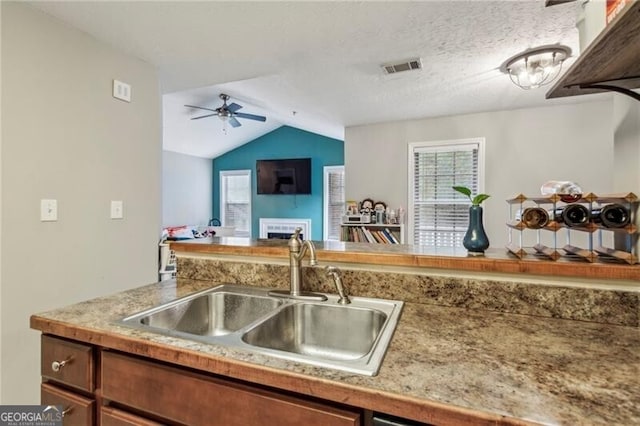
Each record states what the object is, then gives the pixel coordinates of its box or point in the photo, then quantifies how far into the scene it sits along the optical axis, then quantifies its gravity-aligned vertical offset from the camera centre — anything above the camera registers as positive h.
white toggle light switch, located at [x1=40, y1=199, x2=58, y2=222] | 1.79 +0.02
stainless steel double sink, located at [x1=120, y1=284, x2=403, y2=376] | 1.06 -0.37
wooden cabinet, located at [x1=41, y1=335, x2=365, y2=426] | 0.70 -0.45
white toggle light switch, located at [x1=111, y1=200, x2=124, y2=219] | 2.21 +0.03
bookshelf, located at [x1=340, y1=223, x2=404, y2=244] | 4.15 -0.23
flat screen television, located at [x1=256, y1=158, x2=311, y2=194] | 6.62 +0.81
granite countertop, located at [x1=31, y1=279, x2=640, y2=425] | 0.58 -0.33
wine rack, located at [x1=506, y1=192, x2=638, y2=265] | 0.96 -0.04
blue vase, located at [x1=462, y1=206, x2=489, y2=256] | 1.17 -0.08
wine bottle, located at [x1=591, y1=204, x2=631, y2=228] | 0.95 +0.00
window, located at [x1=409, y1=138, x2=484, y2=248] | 3.95 +0.38
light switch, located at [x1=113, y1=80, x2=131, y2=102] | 2.19 +0.85
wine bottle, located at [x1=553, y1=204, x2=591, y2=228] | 1.00 +0.00
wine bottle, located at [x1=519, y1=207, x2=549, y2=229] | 1.05 -0.01
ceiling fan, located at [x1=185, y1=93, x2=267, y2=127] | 4.68 +1.49
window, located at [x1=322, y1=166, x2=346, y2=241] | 6.50 +0.30
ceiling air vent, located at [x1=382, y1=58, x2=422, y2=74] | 2.46 +1.16
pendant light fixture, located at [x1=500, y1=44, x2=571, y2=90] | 2.20 +1.09
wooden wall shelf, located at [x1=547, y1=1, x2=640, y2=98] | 0.68 +0.40
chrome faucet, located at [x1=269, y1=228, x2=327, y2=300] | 1.25 -0.19
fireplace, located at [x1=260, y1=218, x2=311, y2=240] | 6.73 -0.26
